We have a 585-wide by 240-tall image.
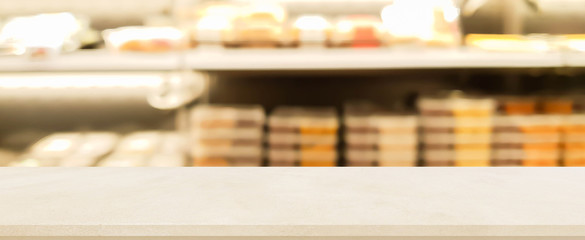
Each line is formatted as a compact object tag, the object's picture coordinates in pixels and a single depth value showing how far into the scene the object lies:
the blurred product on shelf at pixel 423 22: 1.67
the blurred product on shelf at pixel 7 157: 2.09
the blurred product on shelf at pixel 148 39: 1.71
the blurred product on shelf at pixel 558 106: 1.75
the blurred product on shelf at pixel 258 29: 1.67
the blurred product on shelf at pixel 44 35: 1.65
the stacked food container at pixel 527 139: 1.71
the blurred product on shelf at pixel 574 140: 1.71
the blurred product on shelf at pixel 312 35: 1.68
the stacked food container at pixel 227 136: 1.70
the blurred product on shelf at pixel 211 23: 1.68
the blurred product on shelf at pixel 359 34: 1.69
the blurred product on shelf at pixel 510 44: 1.63
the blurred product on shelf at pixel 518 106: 1.76
